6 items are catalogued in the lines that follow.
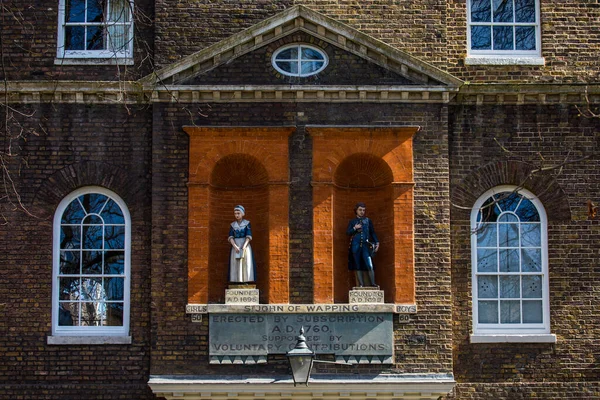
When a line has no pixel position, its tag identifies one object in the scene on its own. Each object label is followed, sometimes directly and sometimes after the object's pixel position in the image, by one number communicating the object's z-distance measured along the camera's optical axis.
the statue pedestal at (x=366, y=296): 17.09
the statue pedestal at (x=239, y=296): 17.06
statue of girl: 17.12
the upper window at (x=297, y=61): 17.77
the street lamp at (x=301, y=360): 16.03
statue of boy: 17.30
